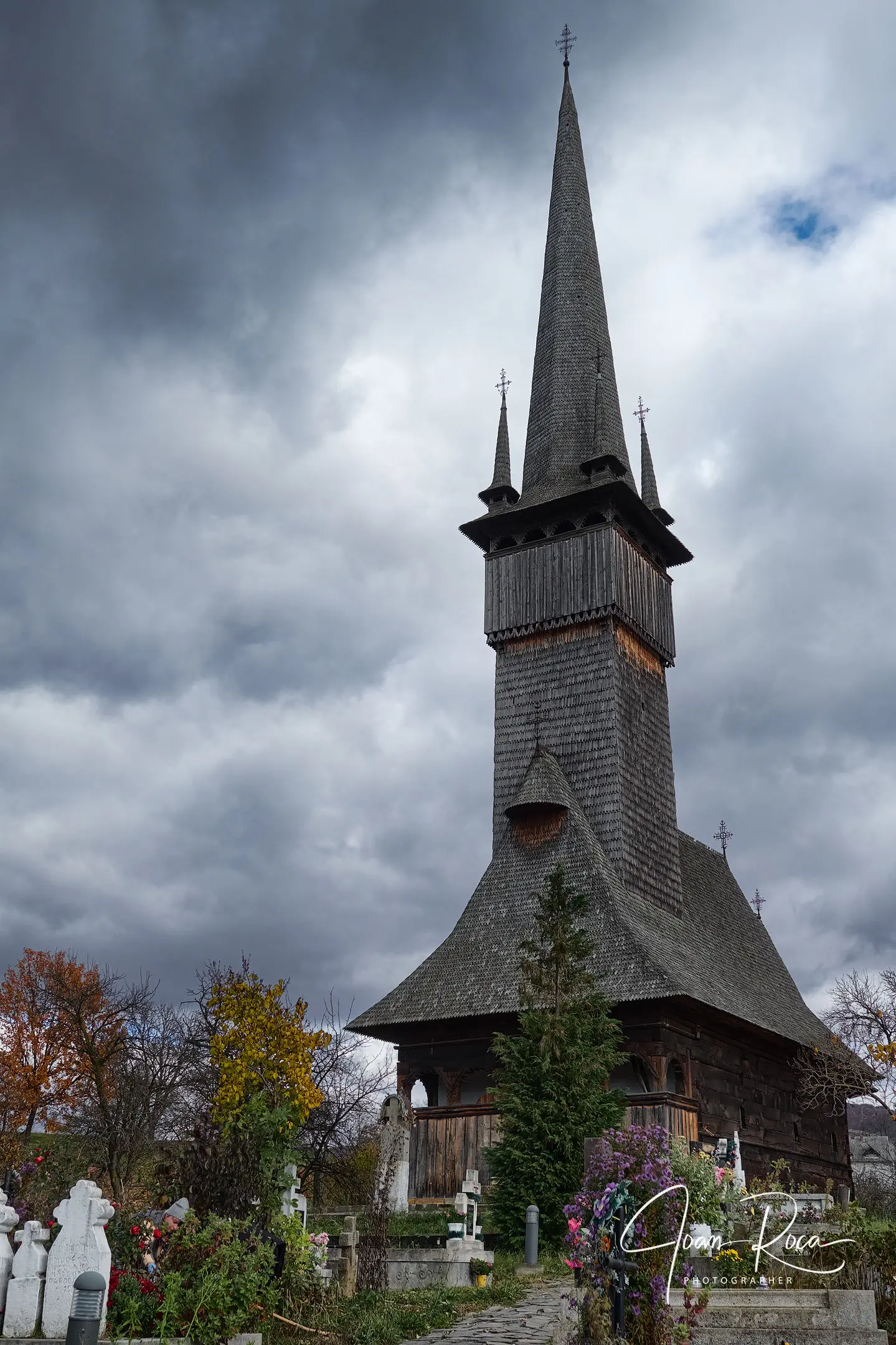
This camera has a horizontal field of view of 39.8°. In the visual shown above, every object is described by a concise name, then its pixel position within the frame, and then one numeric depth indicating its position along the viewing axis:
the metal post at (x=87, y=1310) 7.06
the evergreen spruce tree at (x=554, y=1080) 16.80
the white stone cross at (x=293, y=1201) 11.90
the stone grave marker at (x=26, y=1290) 8.28
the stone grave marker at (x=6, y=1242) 8.45
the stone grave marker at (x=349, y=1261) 12.32
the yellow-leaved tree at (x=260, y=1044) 21.38
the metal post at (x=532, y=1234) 14.85
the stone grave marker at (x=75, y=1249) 8.29
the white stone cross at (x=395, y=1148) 15.16
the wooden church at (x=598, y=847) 23.48
